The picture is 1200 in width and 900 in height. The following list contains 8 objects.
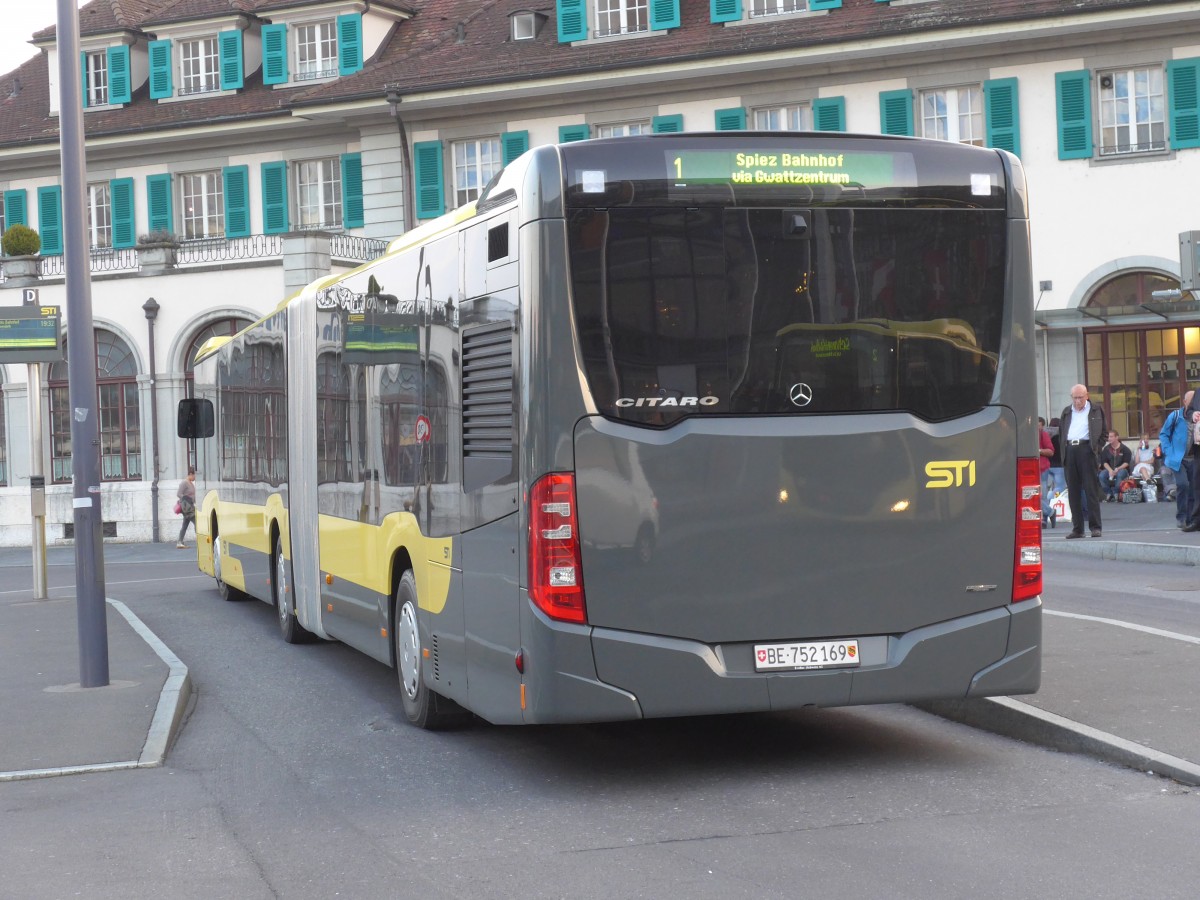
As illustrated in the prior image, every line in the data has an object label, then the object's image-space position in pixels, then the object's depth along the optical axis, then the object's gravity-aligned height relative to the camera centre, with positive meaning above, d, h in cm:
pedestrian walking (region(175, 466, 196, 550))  3547 -106
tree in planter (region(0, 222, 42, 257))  3966 +500
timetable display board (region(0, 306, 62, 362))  1919 +136
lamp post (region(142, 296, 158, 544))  3931 +27
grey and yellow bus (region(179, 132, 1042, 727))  721 +0
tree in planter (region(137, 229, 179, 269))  3897 +462
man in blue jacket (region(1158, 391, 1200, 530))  2061 -51
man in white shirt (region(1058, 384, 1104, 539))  1997 -41
